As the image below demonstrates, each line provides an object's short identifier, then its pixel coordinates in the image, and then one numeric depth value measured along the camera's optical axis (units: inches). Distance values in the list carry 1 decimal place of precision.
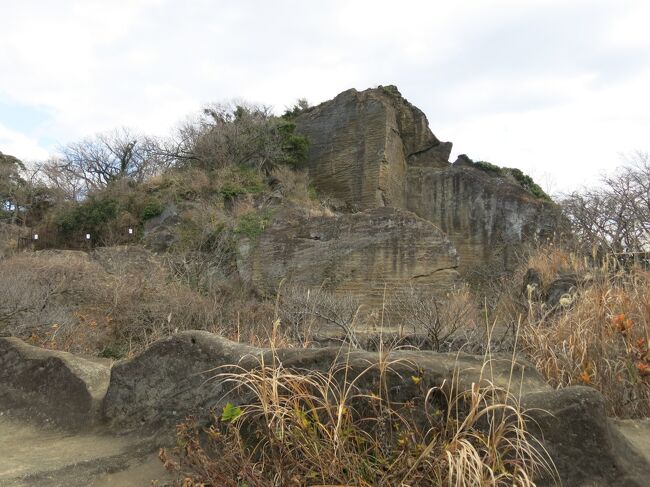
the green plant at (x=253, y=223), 677.3
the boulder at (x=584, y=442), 100.4
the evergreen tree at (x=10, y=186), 1085.8
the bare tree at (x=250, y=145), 923.4
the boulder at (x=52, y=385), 158.9
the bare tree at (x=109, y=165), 1392.7
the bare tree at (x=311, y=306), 363.6
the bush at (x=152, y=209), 839.7
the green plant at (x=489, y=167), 926.4
